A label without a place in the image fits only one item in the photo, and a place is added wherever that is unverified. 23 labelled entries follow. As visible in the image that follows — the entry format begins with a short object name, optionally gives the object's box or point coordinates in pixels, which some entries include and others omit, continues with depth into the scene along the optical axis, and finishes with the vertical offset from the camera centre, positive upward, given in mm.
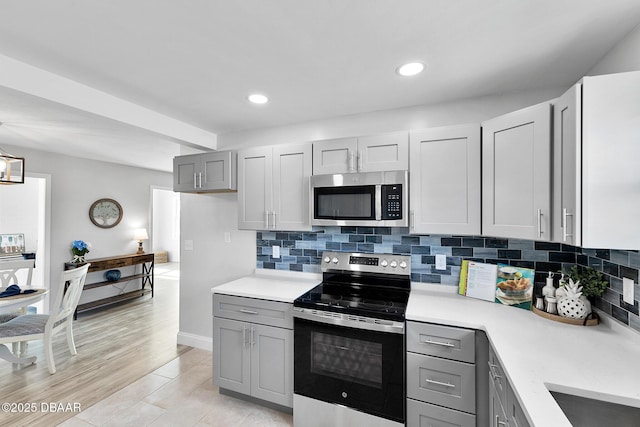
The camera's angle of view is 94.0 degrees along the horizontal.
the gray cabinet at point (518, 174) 1551 +234
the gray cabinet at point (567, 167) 1294 +224
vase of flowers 4336 -560
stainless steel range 1812 -940
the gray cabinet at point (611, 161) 1231 +232
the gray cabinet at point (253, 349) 2156 -1030
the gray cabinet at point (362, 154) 2146 +454
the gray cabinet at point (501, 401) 1135 -798
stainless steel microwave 2117 +115
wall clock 4785 -12
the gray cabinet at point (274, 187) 2457 +225
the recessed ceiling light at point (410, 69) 1737 +875
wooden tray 1632 -582
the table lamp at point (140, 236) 5371 -423
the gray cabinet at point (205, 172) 2695 +382
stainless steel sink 1131 -751
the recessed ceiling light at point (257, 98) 2189 +867
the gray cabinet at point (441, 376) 1664 -930
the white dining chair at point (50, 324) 2672 -1055
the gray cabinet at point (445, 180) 1965 +238
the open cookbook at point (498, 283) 1970 -473
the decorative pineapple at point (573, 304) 1653 -495
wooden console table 4418 -1085
